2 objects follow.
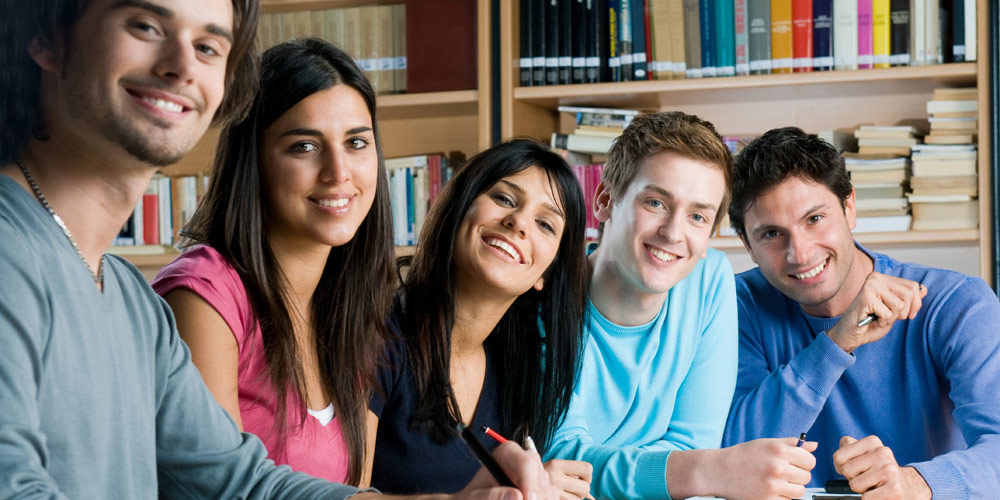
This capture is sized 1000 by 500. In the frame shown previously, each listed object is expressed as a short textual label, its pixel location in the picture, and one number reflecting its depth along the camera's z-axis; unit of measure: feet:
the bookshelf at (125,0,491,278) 10.23
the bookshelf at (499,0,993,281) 9.24
